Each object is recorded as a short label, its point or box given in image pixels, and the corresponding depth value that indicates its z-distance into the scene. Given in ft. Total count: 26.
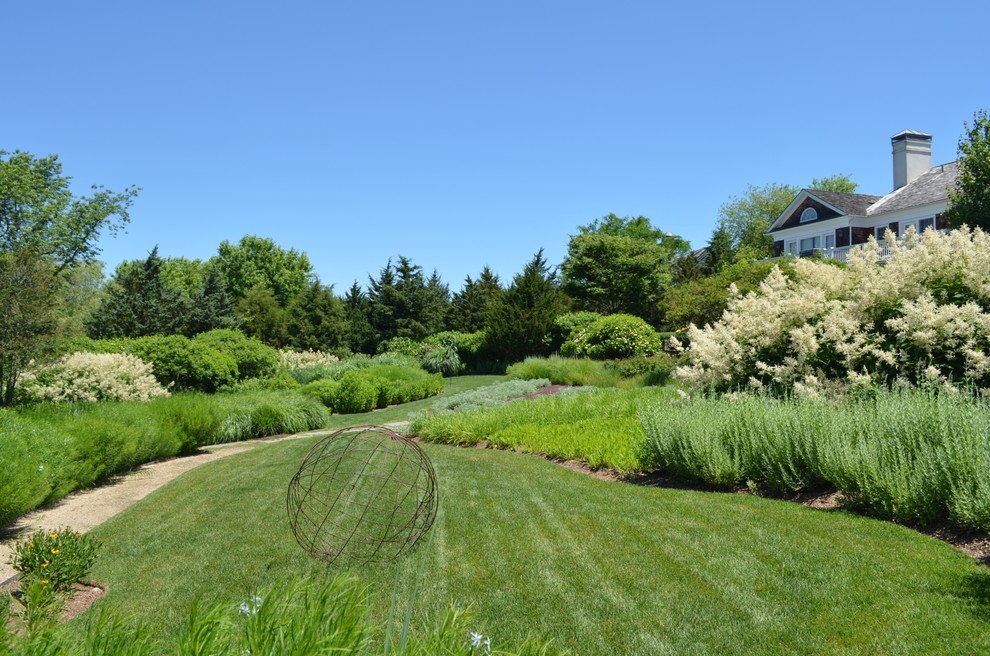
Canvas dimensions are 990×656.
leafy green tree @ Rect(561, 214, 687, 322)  114.83
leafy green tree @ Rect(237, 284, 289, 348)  103.14
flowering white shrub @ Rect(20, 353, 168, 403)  41.91
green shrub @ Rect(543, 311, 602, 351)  83.15
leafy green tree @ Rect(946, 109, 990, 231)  71.97
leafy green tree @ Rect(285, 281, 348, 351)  96.88
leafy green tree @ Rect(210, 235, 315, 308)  189.06
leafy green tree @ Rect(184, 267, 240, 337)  95.76
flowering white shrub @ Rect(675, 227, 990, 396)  22.76
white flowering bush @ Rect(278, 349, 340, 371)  81.87
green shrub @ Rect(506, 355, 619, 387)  56.46
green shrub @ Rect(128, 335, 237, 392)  58.95
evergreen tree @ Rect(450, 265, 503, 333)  102.42
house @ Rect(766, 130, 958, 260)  100.73
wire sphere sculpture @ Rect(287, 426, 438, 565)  17.26
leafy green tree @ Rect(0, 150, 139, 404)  108.58
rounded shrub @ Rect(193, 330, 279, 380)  68.39
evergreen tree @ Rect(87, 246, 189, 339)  87.25
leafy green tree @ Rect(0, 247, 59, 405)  31.17
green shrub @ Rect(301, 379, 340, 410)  58.54
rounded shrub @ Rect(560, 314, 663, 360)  71.10
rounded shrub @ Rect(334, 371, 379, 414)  57.82
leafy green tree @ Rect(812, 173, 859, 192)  187.73
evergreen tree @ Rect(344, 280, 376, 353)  99.86
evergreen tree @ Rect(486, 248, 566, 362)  85.20
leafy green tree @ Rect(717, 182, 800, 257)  176.35
